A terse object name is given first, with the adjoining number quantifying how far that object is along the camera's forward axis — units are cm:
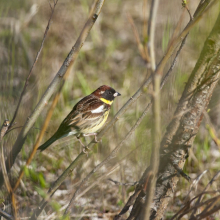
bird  854
